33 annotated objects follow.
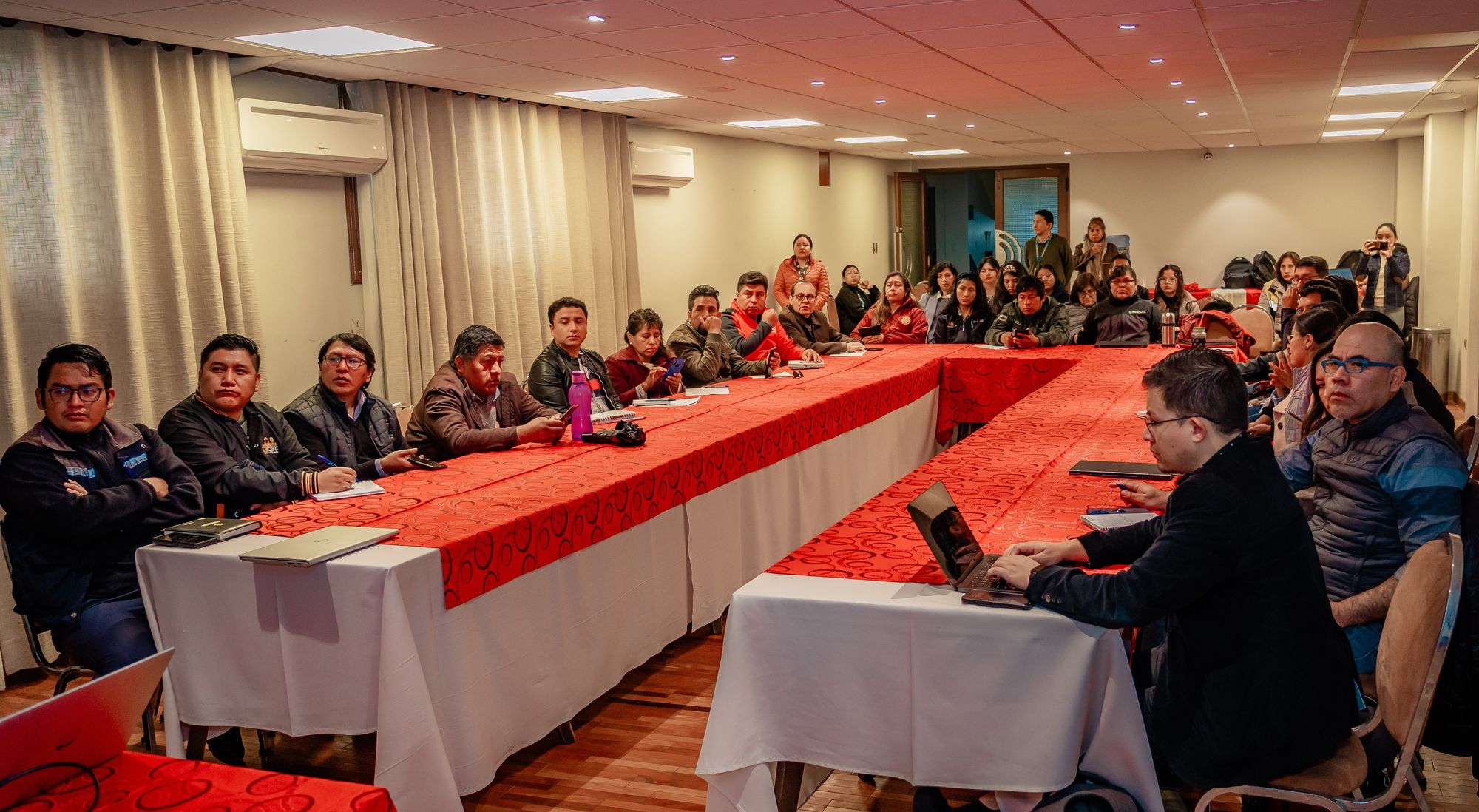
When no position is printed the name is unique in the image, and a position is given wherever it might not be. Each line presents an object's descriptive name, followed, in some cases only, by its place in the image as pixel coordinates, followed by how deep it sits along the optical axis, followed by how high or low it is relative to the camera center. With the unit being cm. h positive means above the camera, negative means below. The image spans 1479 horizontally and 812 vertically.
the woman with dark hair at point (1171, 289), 827 -35
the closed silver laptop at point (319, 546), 260 -62
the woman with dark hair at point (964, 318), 773 -46
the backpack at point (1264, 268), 1317 -38
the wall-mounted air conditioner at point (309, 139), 514 +73
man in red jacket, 634 -35
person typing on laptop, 186 -61
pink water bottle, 412 -47
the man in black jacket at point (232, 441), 328 -44
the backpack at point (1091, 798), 204 -101
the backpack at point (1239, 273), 1335 -42
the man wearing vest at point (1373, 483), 236 -55
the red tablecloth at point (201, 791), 147 -67
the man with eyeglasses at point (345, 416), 369 -43
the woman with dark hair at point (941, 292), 817 -28
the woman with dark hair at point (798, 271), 1009 -7
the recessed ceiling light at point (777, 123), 865 +110
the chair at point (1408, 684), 188 -78
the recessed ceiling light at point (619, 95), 664 +107
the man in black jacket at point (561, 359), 468 -35
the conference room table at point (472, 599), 264 -86
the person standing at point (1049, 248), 1124 +1
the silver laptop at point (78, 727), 143 -57
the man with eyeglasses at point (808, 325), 724 -41
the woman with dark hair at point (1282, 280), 1050 -42
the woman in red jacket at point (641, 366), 527 -45
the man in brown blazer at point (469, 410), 404 -48
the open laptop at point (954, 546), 215 -58
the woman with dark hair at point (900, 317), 813 -44
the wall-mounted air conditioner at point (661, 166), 824 +79
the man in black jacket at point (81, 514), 287 -55
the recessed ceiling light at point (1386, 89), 743 +95
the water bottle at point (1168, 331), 712 -56
